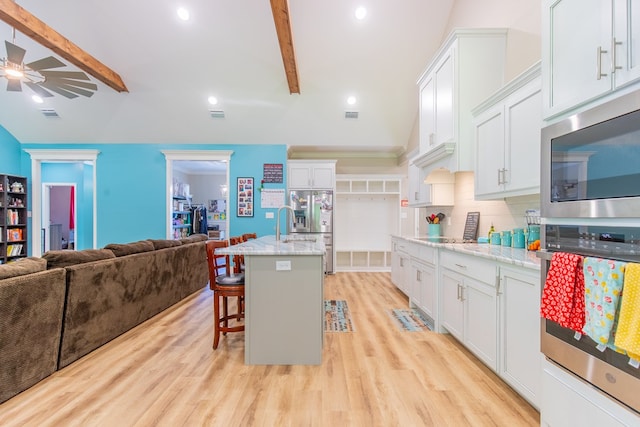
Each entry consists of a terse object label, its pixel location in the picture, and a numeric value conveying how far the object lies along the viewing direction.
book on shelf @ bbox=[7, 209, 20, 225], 5.76
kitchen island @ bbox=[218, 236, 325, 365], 2.34
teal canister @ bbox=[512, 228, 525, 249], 2.38
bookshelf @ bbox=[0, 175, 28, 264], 5.61
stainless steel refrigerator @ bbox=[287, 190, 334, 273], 5.83
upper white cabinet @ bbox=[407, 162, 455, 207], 3.78
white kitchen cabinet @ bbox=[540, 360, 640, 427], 1.07
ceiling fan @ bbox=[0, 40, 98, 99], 3.18
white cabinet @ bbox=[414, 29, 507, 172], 2.84
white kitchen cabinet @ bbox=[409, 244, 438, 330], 3.02
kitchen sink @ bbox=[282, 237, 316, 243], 3.28
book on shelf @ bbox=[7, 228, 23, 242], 5.78
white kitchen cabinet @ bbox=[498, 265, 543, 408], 1.65
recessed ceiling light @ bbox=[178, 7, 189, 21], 4.20
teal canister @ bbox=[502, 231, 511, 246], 2.53
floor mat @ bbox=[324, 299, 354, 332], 3.09
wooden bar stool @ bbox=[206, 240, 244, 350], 2.57
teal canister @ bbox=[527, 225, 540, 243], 2.25
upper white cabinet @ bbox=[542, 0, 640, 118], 1.08
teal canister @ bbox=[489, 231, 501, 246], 2.68
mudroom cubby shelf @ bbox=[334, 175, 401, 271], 6.38
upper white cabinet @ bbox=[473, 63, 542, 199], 2.06
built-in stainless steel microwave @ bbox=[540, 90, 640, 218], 1.02
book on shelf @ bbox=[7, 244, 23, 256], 5.74
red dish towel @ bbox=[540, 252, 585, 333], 1.15
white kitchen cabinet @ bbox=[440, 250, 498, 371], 2.06
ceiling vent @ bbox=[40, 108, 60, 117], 5.61
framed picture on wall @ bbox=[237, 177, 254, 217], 6.03
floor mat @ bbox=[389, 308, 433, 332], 3.11
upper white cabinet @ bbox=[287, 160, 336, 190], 5.93
